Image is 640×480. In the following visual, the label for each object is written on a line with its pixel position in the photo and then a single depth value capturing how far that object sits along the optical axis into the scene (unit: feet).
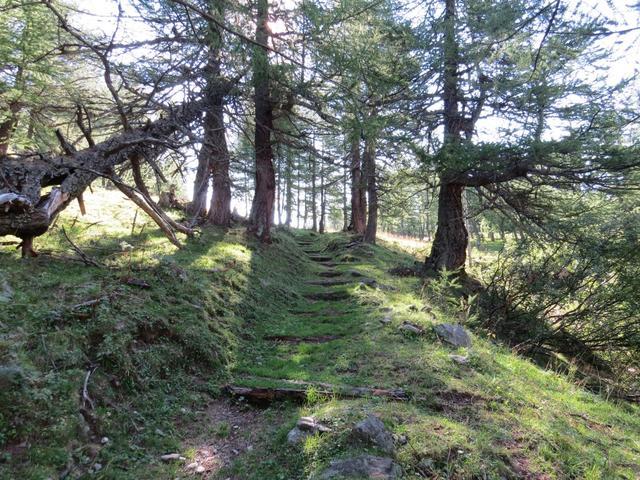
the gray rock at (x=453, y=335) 21.66
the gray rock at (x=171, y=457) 11.92
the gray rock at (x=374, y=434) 11.84
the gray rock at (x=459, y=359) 19.34
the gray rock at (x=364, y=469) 10.54
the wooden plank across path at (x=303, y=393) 15.74
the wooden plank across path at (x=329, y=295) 33.53
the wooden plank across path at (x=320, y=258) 57.45
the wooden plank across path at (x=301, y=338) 23.91
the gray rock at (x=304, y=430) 12.55
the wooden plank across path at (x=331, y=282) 38.88
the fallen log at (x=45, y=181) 17.26
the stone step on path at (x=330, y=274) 44.02
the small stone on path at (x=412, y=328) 22.48
